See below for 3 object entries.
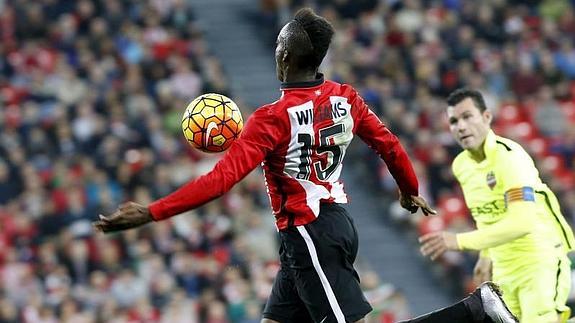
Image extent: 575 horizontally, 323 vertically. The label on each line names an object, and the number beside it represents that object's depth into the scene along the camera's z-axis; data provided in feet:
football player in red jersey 43.83
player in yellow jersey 51.65
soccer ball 45.37
